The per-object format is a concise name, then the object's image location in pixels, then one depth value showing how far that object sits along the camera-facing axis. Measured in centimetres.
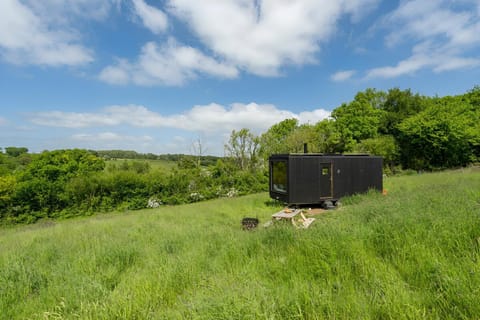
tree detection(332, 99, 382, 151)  2569
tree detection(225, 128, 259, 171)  2258
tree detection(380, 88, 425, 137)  2661
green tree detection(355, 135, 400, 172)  2248
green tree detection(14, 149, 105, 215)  1438
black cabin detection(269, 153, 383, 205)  888
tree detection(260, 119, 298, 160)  2327
